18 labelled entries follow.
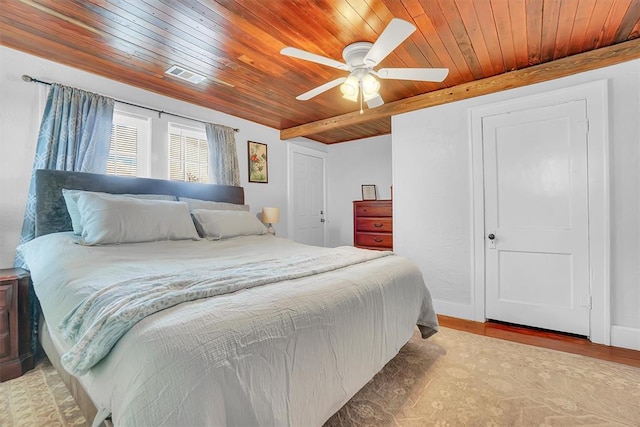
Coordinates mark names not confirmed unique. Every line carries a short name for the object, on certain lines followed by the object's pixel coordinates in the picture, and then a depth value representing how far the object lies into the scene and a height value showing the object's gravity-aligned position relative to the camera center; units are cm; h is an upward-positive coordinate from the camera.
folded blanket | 87 -29
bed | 80 -39
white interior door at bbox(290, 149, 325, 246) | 486 +31
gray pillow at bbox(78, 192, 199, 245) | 206 -3
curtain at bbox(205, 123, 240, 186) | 362 +76
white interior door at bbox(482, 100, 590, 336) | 254 -4
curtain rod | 235 +113
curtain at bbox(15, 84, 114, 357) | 234 +70
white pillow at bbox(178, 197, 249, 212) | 303 +11
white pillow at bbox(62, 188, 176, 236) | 221 +8
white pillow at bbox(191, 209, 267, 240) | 275 -8
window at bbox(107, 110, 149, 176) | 292 +73
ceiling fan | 186 +101
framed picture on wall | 412 +76
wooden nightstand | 188 -72
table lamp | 400 +0
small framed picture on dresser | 505 +37
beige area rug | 150 -106
